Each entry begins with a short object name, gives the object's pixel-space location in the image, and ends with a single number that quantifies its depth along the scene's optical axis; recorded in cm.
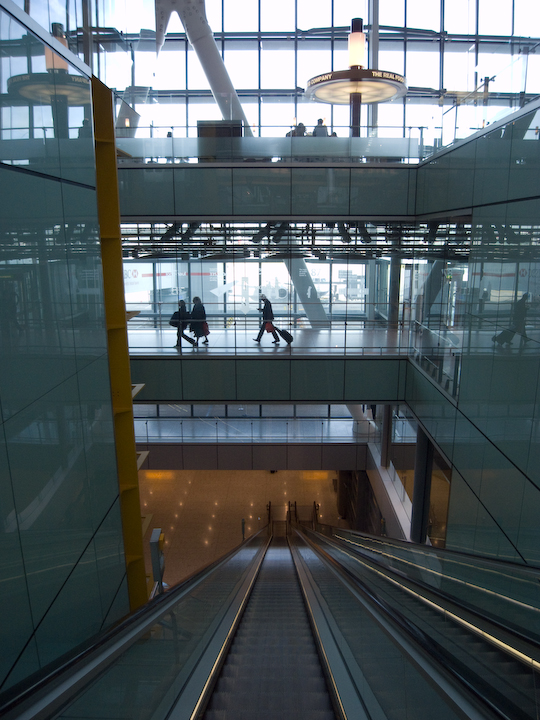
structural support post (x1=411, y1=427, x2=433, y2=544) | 1461
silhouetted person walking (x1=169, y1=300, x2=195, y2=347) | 1512
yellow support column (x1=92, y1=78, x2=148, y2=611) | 748
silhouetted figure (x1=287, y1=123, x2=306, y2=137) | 1430
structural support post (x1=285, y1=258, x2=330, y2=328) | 1533
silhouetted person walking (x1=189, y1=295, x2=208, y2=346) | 1515
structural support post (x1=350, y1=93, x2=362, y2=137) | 1378
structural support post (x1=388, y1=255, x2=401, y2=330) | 1537
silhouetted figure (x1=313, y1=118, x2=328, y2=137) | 1432
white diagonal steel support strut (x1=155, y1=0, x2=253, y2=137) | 1894
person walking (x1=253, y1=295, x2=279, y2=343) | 1543
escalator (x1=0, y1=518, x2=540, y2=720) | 206
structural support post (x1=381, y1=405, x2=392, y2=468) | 1819
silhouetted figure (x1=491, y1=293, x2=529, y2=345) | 731
